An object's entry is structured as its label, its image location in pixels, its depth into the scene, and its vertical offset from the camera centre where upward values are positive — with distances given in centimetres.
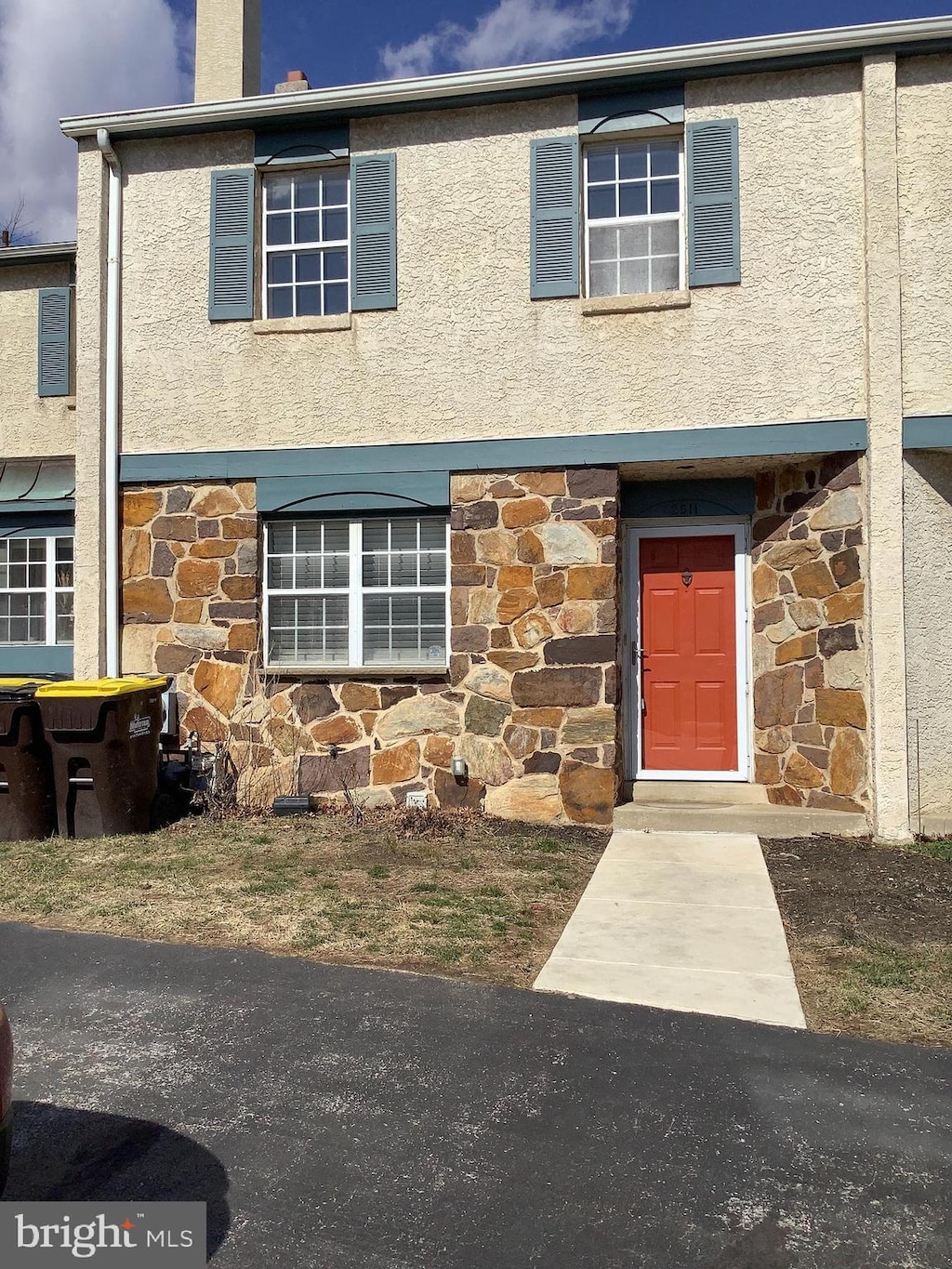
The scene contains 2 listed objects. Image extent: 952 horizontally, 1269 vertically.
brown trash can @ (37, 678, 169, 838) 731 -74
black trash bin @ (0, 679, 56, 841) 732 -89
